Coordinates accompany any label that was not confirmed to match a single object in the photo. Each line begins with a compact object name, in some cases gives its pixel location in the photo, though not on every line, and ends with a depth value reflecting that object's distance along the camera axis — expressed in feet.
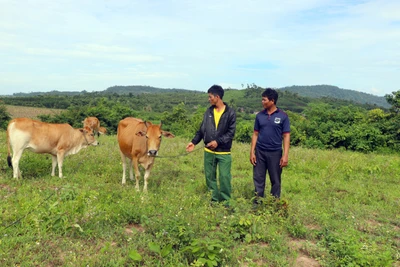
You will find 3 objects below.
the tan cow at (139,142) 21.12
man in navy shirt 17.95
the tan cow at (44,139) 23.04
